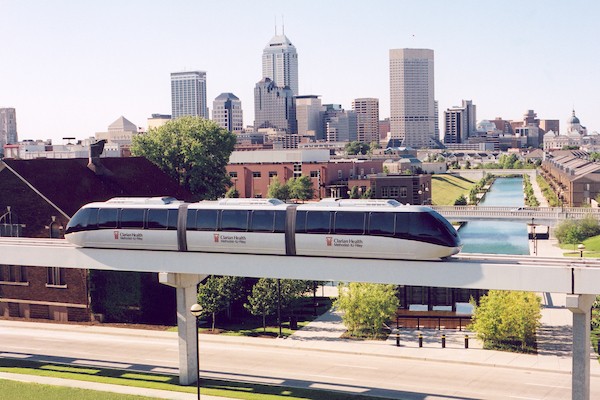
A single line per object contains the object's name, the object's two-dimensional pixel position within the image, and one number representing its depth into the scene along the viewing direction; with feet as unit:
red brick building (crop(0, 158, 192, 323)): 192.65
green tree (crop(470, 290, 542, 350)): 157.99
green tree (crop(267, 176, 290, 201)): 423.64
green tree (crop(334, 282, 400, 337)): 170.71
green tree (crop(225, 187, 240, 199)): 422.00
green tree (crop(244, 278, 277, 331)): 179.32
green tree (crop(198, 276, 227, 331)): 179.83
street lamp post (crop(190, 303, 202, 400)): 109.09
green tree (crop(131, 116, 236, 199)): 304.50
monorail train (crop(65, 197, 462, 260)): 113.50
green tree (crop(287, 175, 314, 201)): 426.10
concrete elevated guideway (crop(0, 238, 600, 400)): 105.40
